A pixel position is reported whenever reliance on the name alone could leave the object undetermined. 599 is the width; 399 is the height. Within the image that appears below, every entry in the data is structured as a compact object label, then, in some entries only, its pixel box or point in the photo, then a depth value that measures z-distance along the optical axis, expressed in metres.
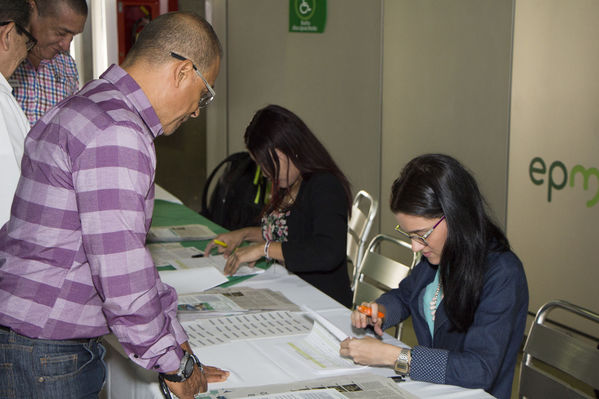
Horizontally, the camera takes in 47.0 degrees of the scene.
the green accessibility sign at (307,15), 4.68
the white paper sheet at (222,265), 2.61
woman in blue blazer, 1.67
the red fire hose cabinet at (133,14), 4.86
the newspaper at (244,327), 1.92
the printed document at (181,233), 3.10
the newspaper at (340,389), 1.55
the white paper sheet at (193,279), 2.39
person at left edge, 2.01
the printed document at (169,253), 2.71
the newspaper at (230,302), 2.12
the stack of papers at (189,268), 2.43
